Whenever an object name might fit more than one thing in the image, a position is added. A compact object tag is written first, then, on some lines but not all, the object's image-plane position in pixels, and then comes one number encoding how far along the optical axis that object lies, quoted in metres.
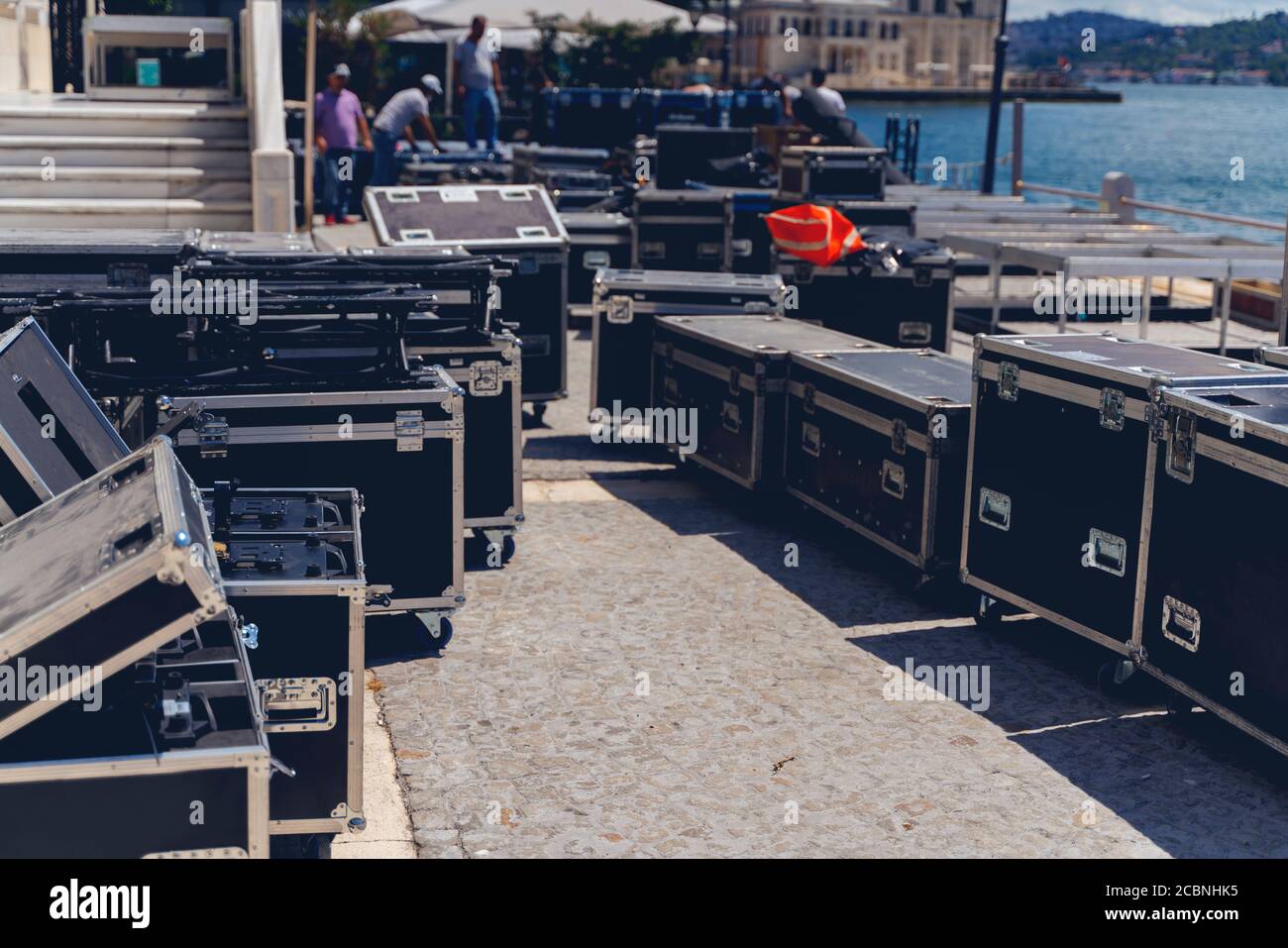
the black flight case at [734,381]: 10.21
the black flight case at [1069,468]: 7.04
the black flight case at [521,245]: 12.56
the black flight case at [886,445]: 8.48
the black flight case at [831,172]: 16.00
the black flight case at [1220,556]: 6.12
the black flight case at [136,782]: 4.38
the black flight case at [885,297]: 13.80
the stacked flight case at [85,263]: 8.84
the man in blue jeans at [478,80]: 23.80
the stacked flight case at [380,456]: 7.21
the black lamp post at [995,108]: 26.22
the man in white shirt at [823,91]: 21.30
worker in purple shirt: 23.91
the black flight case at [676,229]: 16.70
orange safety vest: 13.77
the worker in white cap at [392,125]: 22.48
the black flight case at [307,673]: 5.61
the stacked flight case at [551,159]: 20.39
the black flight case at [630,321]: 12.12
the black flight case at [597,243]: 17.00
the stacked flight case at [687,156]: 18.12
